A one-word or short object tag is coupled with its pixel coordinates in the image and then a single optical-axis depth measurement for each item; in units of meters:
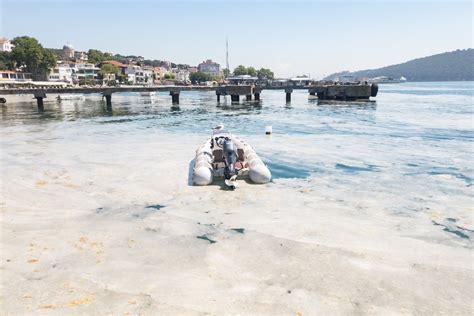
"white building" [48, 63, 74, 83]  149.50
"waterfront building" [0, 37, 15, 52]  160.25
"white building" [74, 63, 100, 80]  162.25
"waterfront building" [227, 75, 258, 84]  103.69
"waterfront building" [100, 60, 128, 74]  183.06
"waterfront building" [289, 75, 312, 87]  115.24
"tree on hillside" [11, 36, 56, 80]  124.38
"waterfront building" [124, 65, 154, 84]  185.80
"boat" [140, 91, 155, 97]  131.52
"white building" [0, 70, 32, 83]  118.34
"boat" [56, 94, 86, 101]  115.21
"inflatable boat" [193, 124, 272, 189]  16.84
